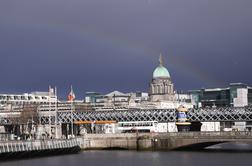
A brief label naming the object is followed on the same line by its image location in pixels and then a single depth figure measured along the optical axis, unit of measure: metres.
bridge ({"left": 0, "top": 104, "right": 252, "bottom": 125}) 167.38
